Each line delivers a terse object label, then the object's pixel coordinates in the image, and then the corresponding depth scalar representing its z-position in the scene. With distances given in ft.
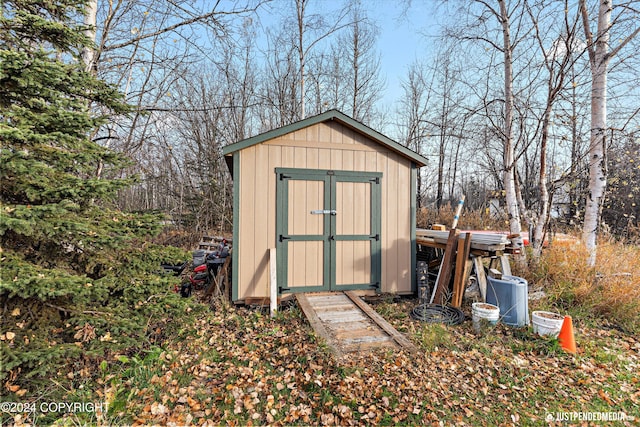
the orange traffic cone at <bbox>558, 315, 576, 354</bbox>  11.02
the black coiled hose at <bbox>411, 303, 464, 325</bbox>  13.43
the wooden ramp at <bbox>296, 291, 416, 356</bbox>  10.66
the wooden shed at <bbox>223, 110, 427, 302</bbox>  15.40
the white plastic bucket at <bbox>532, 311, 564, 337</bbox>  11.61
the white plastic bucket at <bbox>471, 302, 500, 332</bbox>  12.46
